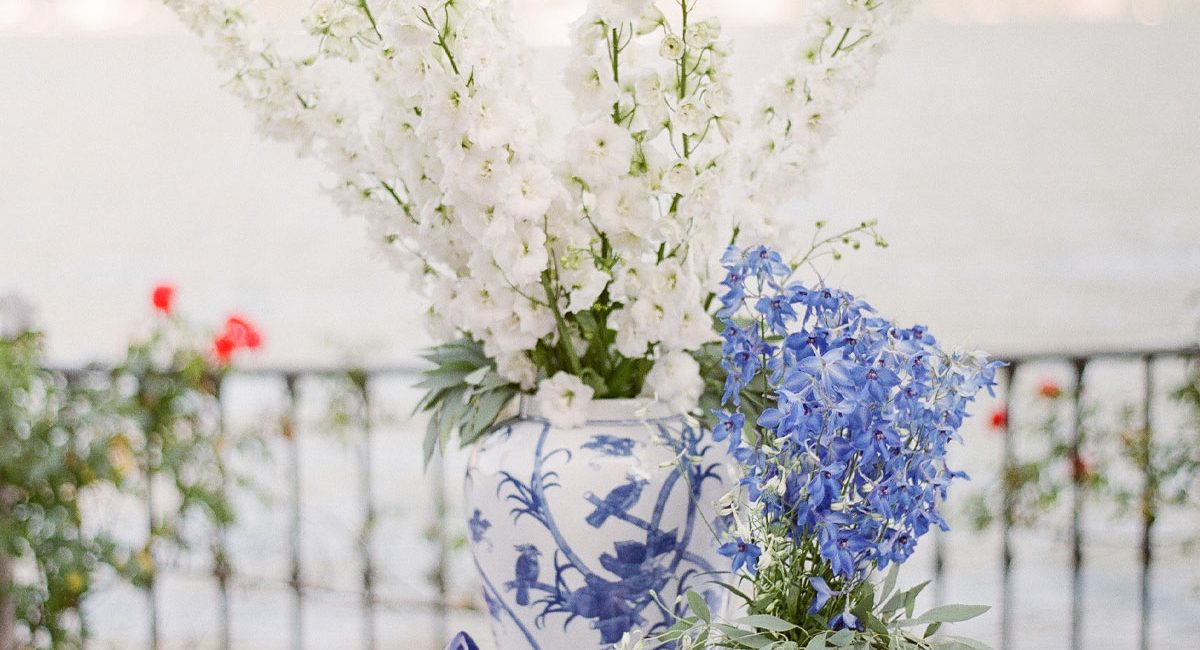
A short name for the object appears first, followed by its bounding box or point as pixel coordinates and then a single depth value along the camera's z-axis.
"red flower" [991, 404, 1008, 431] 3.00
